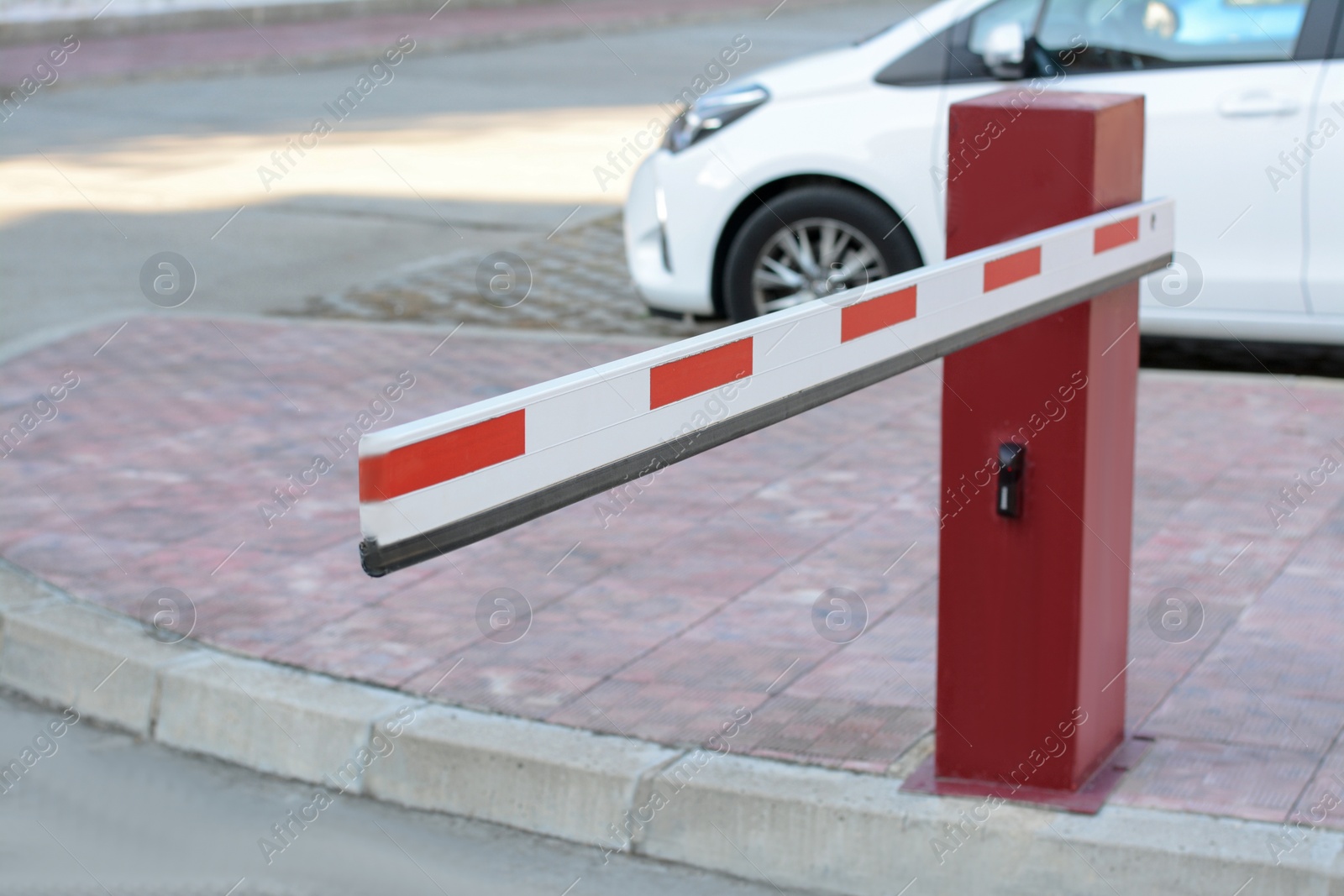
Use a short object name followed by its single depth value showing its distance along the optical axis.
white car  11.15
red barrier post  5.72
